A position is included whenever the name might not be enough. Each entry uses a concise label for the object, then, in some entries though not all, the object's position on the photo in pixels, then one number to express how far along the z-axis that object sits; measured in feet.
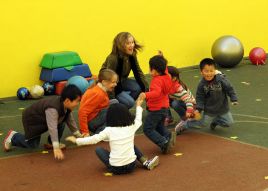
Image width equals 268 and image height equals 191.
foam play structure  28.66
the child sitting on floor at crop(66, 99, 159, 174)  15.40
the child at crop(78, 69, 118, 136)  18.83
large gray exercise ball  35.50
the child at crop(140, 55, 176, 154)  17.63
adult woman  21.57
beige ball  27.96
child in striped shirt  20.27
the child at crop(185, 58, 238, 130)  19.83
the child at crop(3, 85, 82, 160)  17.22
